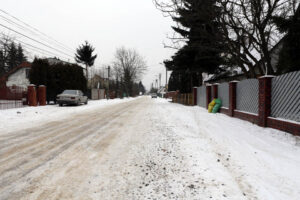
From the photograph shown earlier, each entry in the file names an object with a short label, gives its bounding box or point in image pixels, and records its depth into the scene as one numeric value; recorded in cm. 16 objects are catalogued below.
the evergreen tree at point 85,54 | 4259
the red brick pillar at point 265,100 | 618
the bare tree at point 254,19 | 810
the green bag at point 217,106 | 1101
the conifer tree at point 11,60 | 4119
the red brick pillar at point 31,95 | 1565
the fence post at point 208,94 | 1330
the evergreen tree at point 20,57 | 4998
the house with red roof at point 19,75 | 3562
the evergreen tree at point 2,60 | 3555
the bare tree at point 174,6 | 896
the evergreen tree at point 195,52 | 875
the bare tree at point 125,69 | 5769
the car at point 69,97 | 1688
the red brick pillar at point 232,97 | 903
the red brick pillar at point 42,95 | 1684
